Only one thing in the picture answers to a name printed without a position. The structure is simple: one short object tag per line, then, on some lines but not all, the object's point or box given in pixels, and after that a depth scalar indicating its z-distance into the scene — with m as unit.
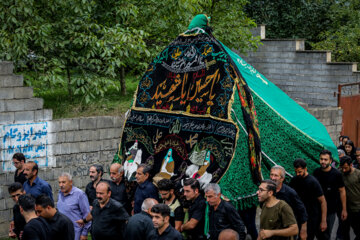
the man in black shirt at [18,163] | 9.16
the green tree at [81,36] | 11.41
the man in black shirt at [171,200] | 7.21
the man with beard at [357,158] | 10.69
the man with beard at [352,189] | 9.14
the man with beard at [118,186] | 8.43
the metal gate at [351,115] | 16.70
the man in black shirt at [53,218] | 6.13
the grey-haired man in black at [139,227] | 6.33
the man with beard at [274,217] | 6.76
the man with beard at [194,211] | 7.08
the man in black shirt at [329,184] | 8.56
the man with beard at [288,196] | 7.38
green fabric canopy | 8.49
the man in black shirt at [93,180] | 8.51
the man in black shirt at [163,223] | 5.88
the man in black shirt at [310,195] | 8.13
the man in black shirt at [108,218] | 7.17
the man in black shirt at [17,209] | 7.42
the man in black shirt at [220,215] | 6.74
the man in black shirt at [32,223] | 5.80
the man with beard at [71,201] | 8.09
